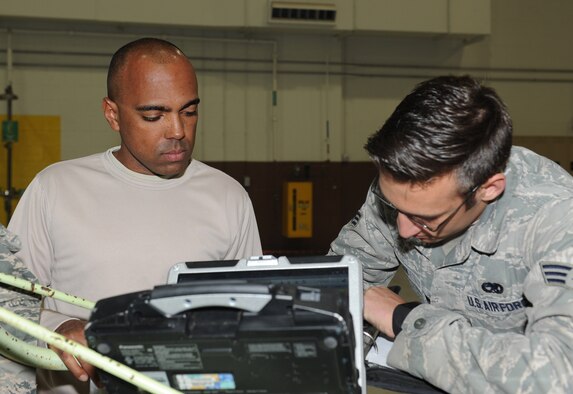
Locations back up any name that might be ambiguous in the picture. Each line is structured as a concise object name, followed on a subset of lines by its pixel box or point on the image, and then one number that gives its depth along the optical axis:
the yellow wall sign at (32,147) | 7.77
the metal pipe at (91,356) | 0.93
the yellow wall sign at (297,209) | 8.16
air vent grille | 7.76
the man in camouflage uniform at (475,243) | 1.21
